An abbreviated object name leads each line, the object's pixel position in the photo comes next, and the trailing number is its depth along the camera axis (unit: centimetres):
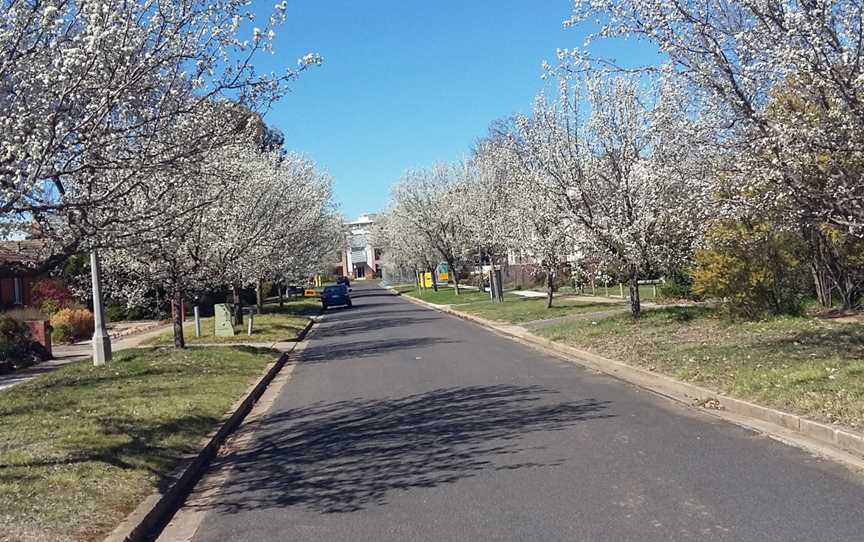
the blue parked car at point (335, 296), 5028
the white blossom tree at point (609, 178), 2002
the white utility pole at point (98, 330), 1766
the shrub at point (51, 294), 3262
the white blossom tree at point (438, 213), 5066
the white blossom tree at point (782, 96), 943
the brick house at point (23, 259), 916
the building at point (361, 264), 14125
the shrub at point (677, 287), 2798
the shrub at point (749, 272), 1794
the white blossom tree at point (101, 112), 741
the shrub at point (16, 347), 1922
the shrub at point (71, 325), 2708
